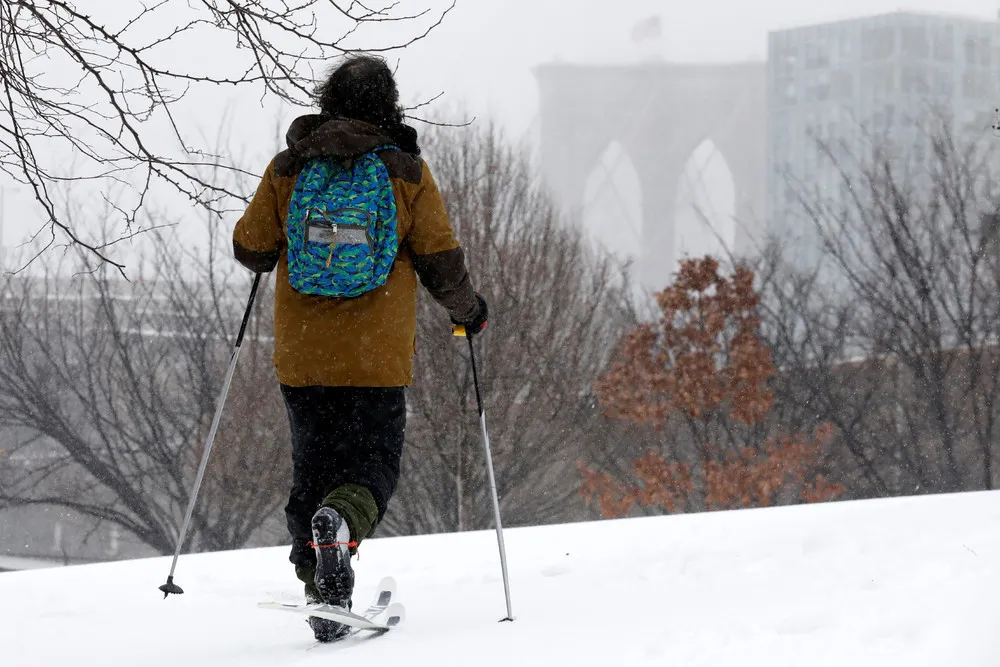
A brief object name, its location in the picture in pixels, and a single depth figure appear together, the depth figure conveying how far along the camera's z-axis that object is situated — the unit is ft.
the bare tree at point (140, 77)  11.26
